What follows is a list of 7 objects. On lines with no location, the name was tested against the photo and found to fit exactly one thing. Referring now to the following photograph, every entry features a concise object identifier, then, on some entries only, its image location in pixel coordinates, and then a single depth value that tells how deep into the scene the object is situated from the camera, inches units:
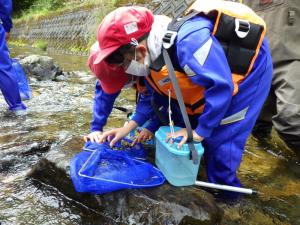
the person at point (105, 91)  67.0
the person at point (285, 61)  77.5
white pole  61.6
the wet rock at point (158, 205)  58.3
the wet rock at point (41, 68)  191.8
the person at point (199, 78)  56.9
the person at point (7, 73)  119.5
